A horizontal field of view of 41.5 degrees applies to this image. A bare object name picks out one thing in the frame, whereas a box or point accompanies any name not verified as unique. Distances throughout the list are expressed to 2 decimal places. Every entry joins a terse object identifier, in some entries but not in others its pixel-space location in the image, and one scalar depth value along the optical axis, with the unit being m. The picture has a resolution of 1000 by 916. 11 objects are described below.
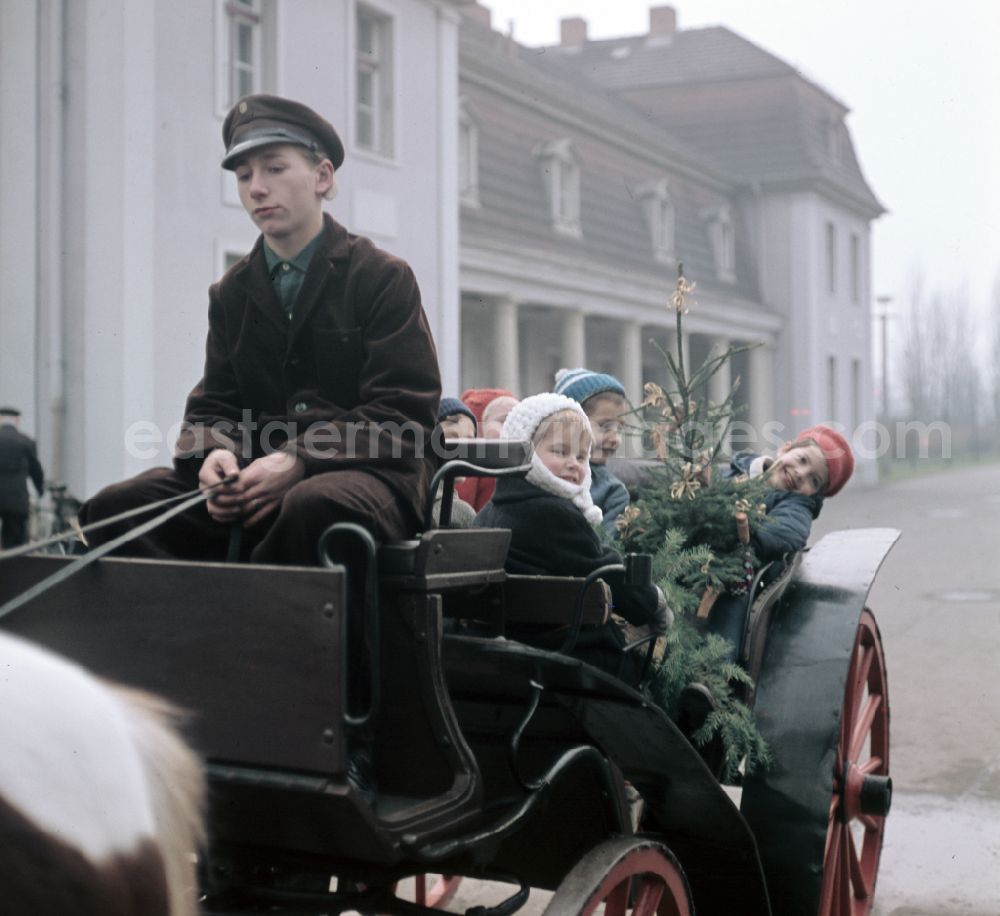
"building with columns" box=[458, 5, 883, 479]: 17.48
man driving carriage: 2.21
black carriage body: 1.83
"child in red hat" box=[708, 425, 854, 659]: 3.59
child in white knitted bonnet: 2.67
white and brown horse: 1.38
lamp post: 30.25
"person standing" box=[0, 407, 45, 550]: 9.57
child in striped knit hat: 3.69
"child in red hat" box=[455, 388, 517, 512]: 4.30
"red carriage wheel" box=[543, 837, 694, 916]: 2.18
